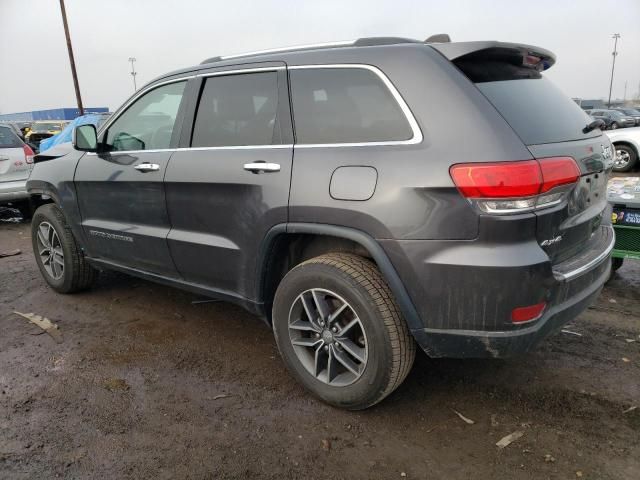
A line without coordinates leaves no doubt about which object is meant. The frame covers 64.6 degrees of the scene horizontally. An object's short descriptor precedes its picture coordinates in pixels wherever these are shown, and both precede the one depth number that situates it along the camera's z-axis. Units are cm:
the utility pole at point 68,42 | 2258
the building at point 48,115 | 5897
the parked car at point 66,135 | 1016
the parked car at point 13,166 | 810
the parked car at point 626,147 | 1153
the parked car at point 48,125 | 2443
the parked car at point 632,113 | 2892
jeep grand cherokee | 218
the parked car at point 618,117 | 2639
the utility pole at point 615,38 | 7594
